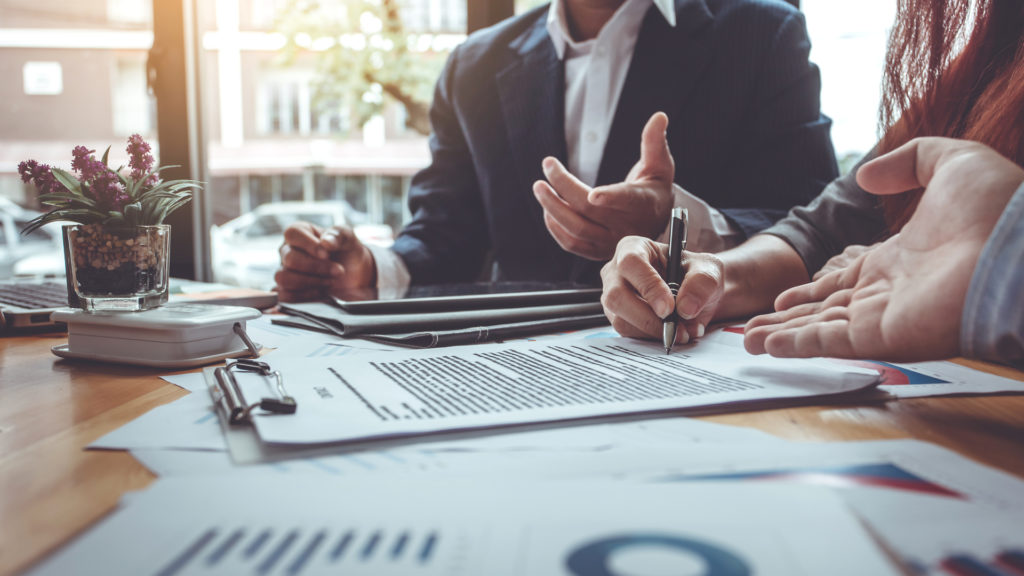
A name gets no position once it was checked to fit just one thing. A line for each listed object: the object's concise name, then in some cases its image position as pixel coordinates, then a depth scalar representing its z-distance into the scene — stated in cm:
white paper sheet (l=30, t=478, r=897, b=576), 28
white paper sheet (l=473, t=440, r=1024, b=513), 36
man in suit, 112
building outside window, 207
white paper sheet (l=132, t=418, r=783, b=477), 40
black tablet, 91
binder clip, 48
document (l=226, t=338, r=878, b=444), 47
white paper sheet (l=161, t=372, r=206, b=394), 61
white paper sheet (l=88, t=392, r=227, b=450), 45
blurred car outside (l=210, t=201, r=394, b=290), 246
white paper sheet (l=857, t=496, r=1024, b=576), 28
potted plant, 76
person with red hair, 46
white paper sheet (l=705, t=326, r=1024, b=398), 58
